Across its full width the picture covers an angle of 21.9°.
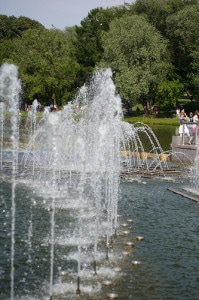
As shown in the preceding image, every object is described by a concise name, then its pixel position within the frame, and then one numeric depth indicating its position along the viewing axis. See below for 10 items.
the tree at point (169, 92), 54.56
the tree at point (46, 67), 60.03
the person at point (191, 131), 24.77
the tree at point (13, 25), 96.61
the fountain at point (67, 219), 8.39
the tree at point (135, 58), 51.59
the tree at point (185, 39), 57.16
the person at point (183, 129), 24.84
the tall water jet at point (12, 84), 8.75
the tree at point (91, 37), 61.97
